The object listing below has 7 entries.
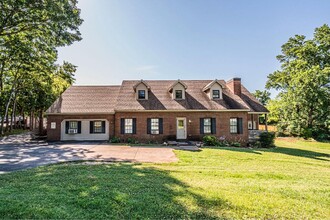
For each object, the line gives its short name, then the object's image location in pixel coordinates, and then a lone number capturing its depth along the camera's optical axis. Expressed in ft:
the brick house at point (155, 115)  59.52
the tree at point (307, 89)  88.12
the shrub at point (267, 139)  59.52
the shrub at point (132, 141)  57.93
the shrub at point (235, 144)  57.95
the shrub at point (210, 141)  55.83
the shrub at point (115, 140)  57.96
